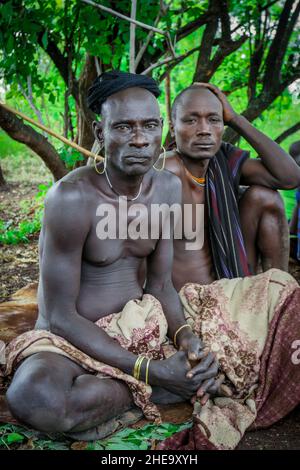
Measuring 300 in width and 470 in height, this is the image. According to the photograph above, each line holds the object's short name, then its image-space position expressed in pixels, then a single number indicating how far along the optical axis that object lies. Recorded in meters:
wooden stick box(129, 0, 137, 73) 4.07
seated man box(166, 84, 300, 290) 3.16
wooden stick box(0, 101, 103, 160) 3.95
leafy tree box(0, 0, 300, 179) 4.52
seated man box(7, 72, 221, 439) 2.28
